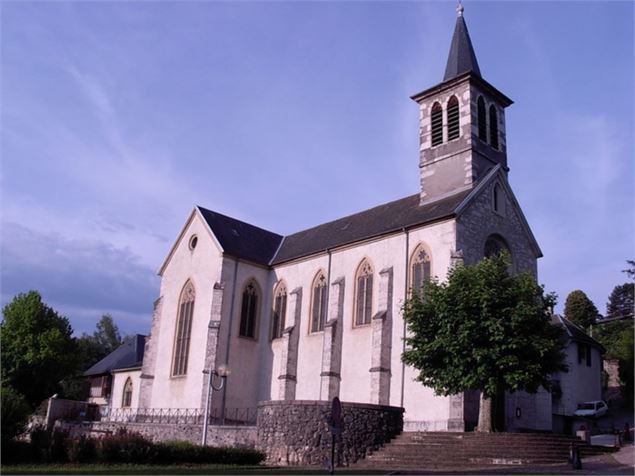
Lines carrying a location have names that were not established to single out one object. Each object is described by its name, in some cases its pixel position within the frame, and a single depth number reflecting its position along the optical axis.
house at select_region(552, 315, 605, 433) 46.62
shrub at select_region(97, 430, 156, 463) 21.11
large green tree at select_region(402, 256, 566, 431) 24.00
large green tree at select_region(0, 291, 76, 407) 47.22
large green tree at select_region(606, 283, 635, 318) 82.68
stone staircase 22.27
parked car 43.53
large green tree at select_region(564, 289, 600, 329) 73.38
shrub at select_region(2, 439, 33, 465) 20.28
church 30.88
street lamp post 28.53
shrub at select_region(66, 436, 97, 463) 20.69
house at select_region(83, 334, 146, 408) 47.66
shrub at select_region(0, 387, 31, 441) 21.06
